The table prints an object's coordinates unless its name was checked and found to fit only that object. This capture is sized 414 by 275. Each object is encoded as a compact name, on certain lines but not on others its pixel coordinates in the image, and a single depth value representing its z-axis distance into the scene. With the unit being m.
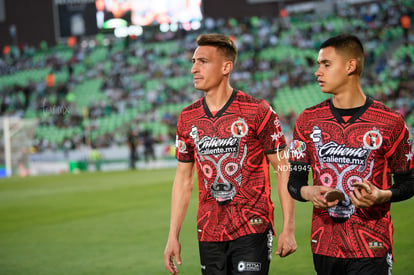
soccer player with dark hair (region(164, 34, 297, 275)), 4.11
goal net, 31.56
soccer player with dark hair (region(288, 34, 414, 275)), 3.59
